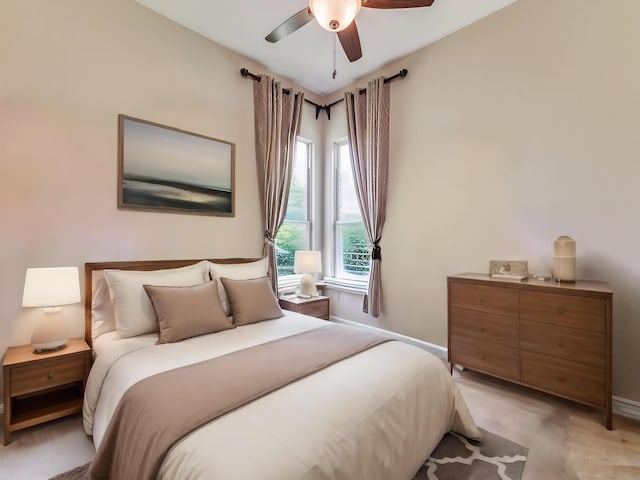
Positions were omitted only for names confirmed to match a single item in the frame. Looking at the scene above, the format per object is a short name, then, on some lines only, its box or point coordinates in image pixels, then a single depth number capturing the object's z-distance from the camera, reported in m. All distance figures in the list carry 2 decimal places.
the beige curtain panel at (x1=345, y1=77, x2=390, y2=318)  3.56
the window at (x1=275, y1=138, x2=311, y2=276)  3.97
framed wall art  2.57
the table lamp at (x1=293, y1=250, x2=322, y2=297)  3.49
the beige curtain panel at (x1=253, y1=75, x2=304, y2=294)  3.47
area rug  1.58
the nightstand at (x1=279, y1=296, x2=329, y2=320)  3.34
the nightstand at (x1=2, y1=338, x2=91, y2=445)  1.80
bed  1.01
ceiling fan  1.74
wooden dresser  1.99
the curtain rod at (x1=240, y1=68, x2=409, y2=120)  3.33
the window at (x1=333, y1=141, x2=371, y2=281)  4.06
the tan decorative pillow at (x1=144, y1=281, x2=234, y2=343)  2.01
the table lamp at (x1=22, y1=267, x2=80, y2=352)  1.89
